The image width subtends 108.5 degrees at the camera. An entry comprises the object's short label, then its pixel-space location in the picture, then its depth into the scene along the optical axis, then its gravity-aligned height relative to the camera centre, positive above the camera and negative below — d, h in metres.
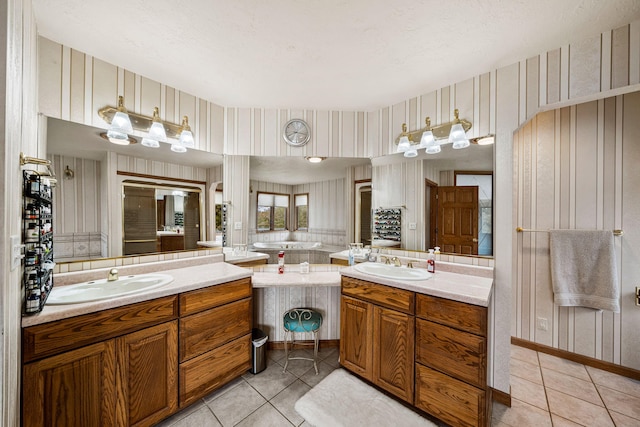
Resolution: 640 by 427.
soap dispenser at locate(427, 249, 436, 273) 1.92 -0.41
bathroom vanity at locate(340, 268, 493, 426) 1.35 -0.85
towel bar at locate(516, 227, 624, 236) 1.92 -0.15
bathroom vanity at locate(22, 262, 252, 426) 1.09 -0.81
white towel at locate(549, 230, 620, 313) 1.93 -0.48
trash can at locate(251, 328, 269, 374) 1.95 -1.21
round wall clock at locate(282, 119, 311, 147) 2.36 +0.83
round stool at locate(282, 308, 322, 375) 1.99 -0.97
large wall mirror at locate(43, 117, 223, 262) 1.55 +0.12
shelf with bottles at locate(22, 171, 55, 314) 1.07 -0.16
